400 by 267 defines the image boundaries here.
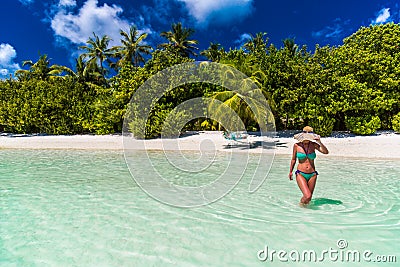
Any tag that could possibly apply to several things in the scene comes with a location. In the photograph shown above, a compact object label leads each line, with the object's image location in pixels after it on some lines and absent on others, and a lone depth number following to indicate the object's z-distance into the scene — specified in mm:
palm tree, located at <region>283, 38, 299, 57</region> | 36800
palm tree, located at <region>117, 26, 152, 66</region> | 38469
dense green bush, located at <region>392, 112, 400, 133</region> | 19812
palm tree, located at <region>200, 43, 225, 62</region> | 38031
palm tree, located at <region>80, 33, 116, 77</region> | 40906
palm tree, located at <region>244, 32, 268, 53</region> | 41869
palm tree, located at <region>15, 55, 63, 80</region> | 39406
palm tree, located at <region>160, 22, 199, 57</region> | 40188
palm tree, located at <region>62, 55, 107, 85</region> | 38188
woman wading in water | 5234
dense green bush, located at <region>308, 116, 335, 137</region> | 20622
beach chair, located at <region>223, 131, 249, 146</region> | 19594
